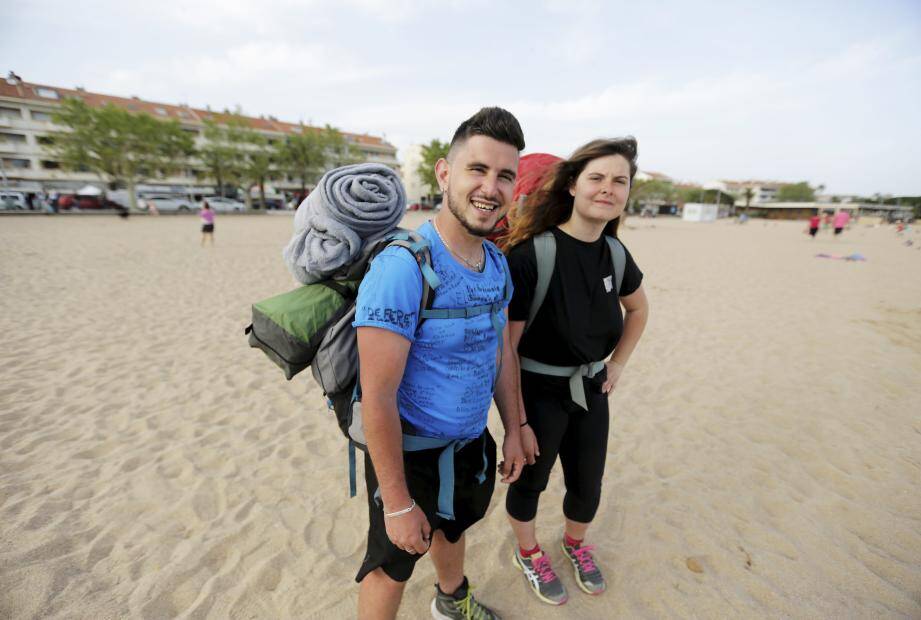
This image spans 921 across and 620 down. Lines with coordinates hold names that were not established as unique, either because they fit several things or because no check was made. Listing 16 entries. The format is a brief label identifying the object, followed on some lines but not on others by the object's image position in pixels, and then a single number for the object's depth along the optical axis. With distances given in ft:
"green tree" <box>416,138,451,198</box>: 153.07
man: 3.81
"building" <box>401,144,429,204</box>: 211.20
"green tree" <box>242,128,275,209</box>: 113.50
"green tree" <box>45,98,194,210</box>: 88.02
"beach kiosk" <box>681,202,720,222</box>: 153.76
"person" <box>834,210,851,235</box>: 67.62
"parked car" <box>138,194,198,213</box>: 98.84
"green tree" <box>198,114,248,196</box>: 108.99
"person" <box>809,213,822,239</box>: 69.82
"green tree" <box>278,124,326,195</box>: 123.22
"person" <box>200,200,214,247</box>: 42.17
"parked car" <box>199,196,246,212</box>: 108.47
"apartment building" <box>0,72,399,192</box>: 121.08
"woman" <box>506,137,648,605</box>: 5.65
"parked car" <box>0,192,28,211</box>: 80.00
